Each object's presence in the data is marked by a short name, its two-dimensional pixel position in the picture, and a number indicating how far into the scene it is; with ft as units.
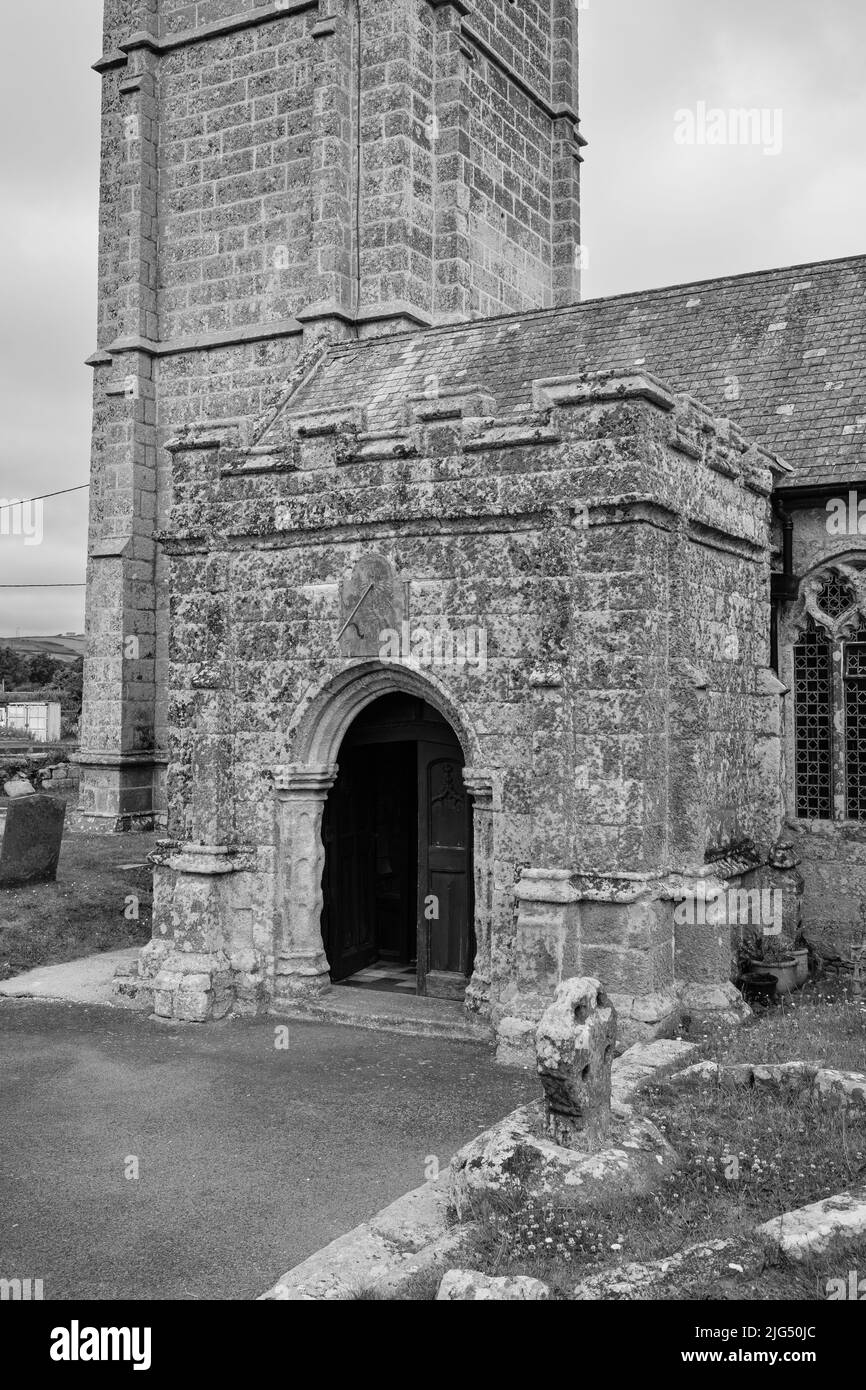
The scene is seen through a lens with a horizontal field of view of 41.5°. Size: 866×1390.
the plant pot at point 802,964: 36.37
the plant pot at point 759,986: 33.19
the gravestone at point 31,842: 46.85
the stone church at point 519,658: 28.58
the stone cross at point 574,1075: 19.36
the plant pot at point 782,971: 34.22
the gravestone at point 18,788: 72.90
